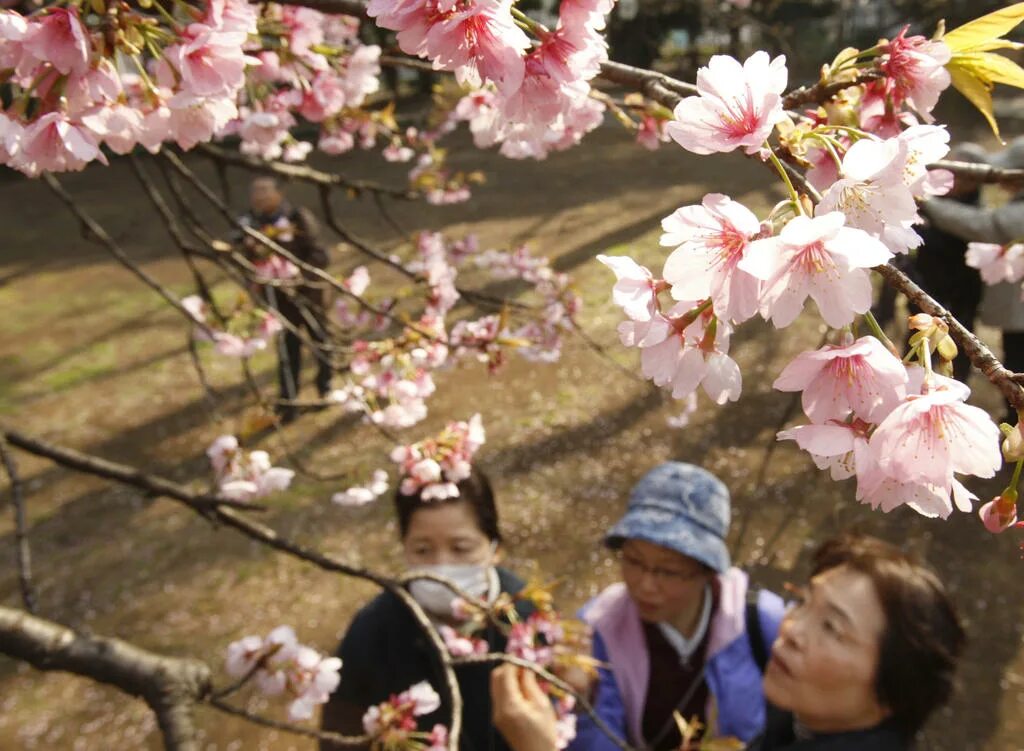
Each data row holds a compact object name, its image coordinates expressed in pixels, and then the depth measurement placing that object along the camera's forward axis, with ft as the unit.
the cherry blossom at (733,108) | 1.87
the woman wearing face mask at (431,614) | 5.50
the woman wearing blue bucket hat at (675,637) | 5.53
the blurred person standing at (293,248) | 13.71
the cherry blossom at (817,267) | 1.68
